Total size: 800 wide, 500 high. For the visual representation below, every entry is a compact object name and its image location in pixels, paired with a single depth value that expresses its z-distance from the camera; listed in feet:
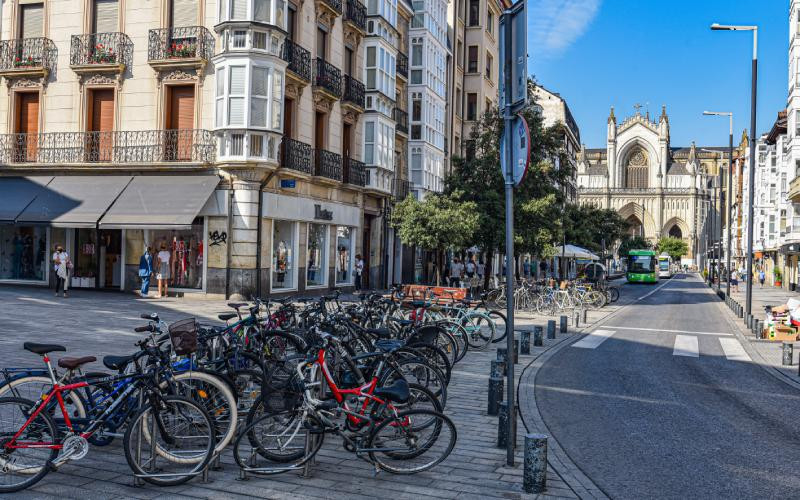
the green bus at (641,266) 208.03
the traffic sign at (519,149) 19.95
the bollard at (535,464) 18.22
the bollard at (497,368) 27.43
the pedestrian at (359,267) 95.86
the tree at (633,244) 291.17
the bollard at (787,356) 45.16
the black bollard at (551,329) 54.29
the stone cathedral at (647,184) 428.97
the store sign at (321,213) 86.44
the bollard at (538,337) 50.05
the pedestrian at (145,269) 72.59
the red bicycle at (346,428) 18.75
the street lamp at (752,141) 70.95
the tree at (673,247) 412.57
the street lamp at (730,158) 115.20
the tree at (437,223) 80.43
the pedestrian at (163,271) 73.77
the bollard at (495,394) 26.78
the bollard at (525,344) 45.65
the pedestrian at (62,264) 69.72
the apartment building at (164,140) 72.02
